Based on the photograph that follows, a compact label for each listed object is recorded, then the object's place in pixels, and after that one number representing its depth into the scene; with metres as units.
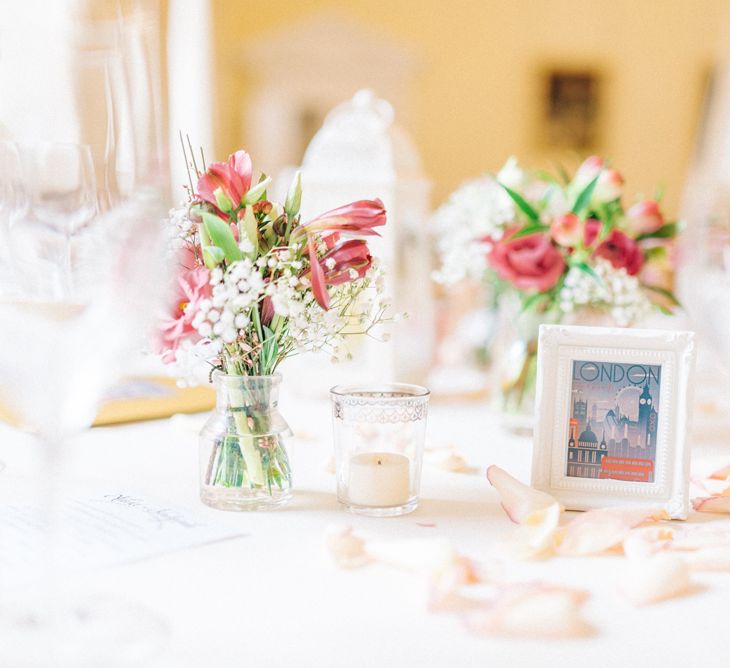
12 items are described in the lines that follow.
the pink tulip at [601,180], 1.19
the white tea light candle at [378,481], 0.82
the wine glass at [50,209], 0.68
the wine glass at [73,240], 0.53
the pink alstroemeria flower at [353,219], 0.80
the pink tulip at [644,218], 1.22
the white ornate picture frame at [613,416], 0.84
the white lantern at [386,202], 1.40
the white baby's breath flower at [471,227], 1.29
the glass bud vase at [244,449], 0.83
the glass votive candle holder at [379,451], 0.82
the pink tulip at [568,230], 1.17
